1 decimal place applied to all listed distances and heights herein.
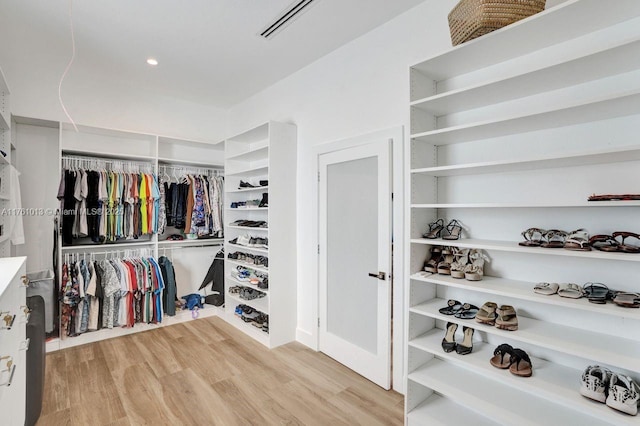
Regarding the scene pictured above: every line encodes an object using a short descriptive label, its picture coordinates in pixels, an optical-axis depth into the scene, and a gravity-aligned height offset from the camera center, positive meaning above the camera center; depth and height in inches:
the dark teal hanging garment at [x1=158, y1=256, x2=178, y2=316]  149.8 -38.5
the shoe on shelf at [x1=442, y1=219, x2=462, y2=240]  74.6 -4.3
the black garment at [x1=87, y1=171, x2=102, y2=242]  134.3 +2.8
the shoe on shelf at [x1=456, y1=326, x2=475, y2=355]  69.7 -30.9
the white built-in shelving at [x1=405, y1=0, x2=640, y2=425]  54.2 +5.1
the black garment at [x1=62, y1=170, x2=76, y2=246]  128.2 +1.8
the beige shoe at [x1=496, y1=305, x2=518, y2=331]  61.4 -21.8
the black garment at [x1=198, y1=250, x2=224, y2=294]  174.2 -34.8
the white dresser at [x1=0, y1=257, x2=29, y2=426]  43.4 -21.3
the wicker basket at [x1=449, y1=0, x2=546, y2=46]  59.0 +39.7
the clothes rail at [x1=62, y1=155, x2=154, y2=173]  141.2 +23.9
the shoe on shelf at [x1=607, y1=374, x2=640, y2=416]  47.1 -29.0
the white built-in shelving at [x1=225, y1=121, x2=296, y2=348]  129.0 -10.9
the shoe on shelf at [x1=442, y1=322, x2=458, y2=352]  70.8 -30.4
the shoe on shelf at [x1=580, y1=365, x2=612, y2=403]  50.7 -29.2
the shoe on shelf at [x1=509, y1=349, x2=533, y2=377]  59.7 -30.4
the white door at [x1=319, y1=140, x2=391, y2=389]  98.3 -16.3
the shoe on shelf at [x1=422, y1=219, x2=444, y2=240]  77.1 -4.3
